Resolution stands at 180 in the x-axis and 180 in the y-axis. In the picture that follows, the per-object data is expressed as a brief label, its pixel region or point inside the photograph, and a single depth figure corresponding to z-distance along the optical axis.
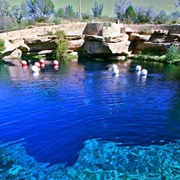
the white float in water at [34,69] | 22.70
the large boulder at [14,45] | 30.95
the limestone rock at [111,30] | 29.65
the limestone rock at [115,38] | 28.89
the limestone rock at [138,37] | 30.43
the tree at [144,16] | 42.88
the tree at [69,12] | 74.31
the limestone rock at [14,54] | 32.38
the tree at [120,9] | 50.36
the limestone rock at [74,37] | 32.72
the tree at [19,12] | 55.52
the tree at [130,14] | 44.38
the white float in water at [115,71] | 20.81
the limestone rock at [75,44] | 33.09
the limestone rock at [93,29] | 31.28
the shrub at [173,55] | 26.20
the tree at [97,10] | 67.25
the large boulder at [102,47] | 29.28
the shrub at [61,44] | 31.95
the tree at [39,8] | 56.78
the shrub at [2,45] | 29.81
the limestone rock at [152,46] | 28.95
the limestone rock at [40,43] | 31.67
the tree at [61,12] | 69.80
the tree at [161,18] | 38.75
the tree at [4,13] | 47.51
